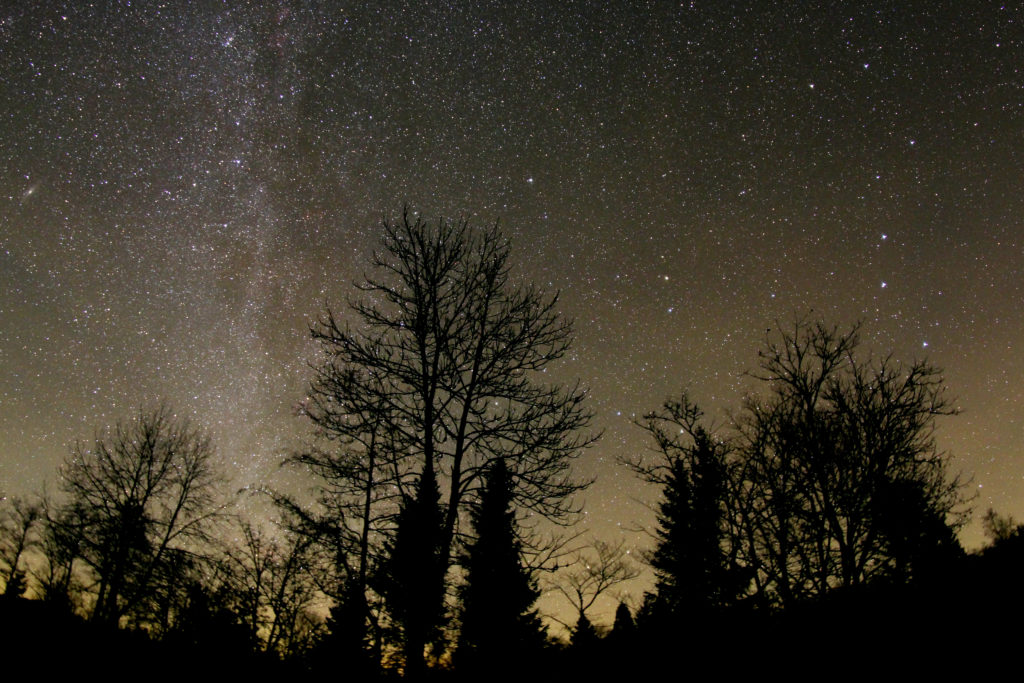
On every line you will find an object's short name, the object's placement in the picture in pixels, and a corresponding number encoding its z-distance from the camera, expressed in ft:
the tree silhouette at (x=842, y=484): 36.96
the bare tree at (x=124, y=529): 56.85
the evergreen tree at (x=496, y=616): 58.59
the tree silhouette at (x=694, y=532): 44.04
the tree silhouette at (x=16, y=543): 103.62
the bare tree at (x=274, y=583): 60.94
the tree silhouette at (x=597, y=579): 87.35
